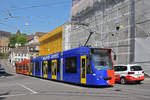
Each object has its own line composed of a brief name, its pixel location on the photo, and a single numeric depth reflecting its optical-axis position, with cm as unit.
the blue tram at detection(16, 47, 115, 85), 1309
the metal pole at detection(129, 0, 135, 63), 2355
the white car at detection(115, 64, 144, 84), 1633
